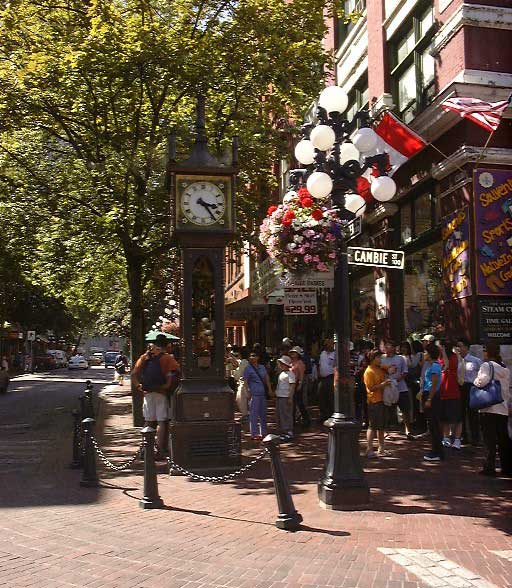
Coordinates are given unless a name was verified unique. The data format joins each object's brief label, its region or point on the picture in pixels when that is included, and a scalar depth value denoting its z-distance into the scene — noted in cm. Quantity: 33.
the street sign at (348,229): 790
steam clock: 948
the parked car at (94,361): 8444
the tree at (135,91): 1366
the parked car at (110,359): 7350
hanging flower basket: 748
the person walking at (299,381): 1324
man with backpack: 1030
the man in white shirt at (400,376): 1180
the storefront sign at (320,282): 1413
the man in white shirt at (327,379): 1420
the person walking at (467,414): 1106
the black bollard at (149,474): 738
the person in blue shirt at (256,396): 1216
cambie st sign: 781
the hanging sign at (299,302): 1714
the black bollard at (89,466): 874
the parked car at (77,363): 6644
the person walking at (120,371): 3778
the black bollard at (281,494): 638
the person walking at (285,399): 1241
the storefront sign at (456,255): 1237
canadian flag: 1224
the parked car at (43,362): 6022
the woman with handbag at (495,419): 874
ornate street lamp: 737
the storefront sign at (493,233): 1215
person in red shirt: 1043
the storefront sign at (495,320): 1208
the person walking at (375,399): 1008
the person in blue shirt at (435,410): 995
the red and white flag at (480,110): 1082
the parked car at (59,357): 6851
